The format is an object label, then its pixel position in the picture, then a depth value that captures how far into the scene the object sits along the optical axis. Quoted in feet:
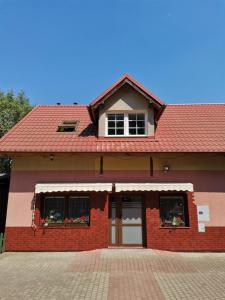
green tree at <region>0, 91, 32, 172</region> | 92.32
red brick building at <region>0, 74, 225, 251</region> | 40.81
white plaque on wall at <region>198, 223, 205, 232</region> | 40.96
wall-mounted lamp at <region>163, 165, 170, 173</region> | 42.52
